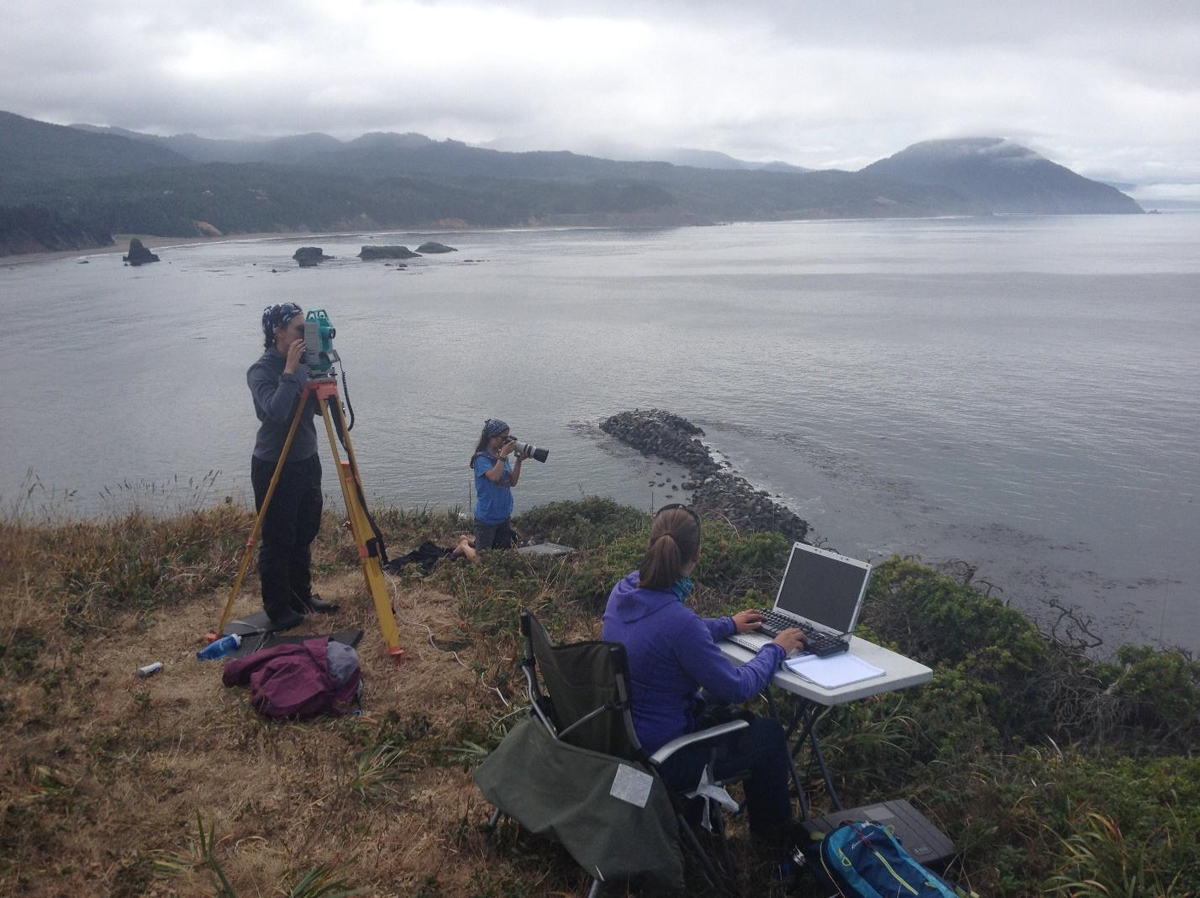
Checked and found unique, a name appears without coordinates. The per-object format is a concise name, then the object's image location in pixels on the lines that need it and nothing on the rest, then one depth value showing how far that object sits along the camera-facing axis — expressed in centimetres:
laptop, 370
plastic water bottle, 520
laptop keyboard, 359
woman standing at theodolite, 505
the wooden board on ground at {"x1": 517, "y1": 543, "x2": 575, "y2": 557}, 794
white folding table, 324
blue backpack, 303
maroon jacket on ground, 451
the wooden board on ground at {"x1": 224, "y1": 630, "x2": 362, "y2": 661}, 533
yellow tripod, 513
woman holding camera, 766
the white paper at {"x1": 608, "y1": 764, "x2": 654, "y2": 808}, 296
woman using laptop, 318
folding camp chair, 294
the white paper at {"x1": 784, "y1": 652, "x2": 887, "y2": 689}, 332
